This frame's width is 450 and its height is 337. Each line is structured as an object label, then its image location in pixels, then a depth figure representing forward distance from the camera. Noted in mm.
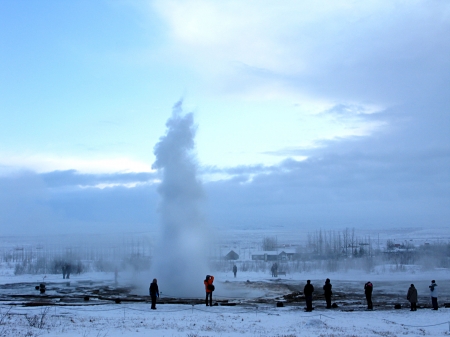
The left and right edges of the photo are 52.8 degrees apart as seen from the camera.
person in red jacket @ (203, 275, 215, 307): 24359
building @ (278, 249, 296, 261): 85688
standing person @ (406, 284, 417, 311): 22953
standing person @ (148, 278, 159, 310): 23234
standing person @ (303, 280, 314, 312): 22953
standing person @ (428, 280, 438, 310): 23562
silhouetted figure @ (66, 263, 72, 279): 45244
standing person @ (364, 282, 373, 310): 23938
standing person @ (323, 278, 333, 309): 24122
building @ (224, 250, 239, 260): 83562
